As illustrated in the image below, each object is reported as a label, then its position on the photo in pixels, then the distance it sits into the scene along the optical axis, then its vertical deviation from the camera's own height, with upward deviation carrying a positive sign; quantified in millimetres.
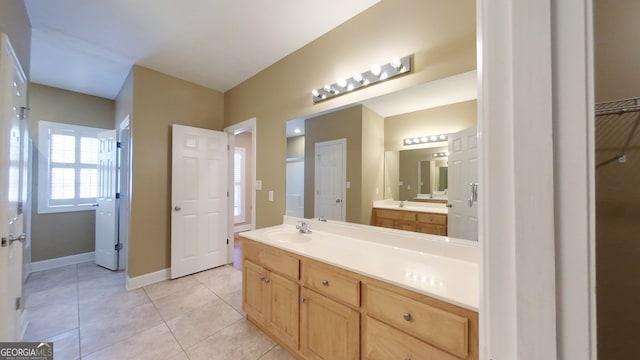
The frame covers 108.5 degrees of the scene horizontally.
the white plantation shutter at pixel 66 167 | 3234 +209
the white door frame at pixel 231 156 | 2844 +341
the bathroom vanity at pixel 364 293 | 1000 -602
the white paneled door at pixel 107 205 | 3213 -345
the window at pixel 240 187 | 5465 -138
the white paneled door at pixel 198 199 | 2932 -247
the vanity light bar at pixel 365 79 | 1602 +810
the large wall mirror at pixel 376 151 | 1527 +251
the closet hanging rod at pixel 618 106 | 756 +253
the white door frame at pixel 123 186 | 2977 -68
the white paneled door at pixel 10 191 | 1274 -64
